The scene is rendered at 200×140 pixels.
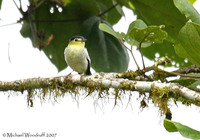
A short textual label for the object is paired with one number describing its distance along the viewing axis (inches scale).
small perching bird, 292.4
